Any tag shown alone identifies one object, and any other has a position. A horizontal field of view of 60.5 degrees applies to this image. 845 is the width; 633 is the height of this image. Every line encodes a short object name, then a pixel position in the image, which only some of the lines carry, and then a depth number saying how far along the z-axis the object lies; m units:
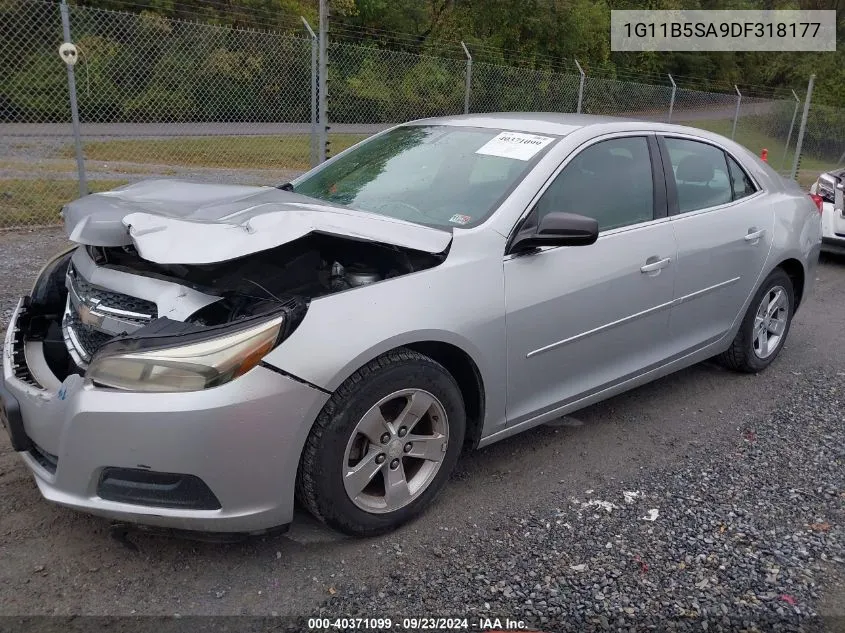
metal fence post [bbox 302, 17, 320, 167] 8.33
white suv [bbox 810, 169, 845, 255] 8.00
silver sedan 2.39
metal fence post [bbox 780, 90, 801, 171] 17.70
